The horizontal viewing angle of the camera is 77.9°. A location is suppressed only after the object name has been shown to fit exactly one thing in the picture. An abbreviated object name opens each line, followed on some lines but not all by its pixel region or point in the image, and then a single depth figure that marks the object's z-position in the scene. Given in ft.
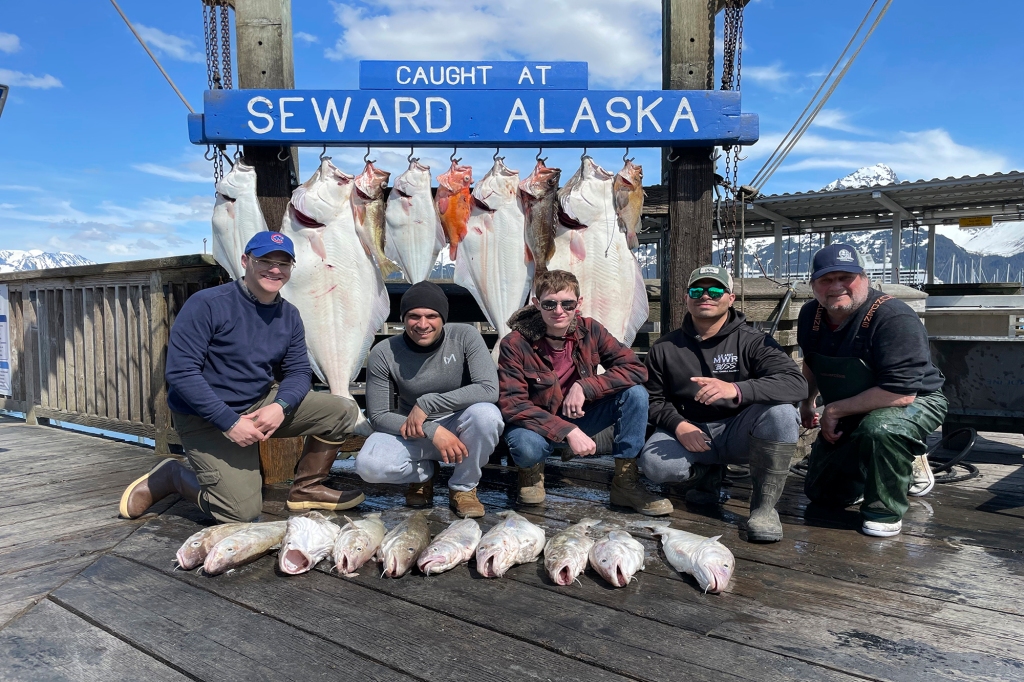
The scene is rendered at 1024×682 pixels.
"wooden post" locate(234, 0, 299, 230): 12.64
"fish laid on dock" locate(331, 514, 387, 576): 7.75
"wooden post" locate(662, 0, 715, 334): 12.49
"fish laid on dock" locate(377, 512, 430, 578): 7.61
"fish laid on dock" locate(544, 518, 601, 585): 7.41
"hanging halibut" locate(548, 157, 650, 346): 12.41
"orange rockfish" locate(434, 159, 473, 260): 12.64
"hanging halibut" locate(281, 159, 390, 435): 12.22
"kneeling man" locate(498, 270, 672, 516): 9.95
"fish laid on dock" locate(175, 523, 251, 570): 7.80
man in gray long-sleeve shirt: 9.87
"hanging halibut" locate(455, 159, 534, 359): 12.46
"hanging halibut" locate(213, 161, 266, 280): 12.44
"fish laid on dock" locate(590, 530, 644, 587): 7.37
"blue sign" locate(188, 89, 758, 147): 12.03
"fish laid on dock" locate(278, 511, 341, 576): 7.78
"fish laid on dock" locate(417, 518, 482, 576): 7.63
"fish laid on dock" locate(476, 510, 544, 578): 7.64
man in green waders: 9.04
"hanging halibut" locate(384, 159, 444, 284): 12.42
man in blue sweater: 9.40
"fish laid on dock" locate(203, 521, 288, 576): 7.63
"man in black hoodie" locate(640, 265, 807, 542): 9.22
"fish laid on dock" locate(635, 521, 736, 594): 7.16
